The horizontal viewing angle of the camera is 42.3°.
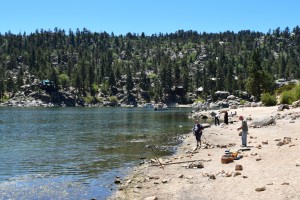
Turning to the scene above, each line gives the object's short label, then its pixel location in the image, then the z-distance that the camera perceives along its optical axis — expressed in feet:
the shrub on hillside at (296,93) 256.19
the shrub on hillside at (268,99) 297.33
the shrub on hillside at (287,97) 266.86
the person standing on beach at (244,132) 96.14
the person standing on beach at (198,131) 111.96
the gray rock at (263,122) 147.02
